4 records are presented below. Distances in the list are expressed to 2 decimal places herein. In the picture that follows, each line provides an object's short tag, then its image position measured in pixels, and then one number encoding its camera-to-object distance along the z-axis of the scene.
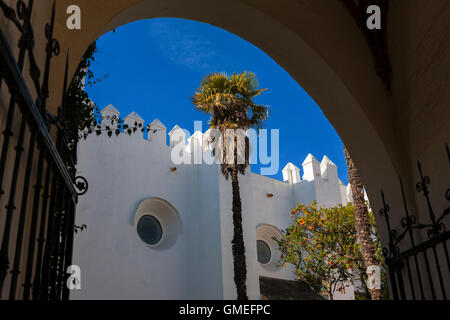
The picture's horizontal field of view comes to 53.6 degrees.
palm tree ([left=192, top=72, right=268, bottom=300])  16.50
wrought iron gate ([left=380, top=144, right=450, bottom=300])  3.40
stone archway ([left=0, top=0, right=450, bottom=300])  3.61
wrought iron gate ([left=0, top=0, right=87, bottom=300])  1.62
